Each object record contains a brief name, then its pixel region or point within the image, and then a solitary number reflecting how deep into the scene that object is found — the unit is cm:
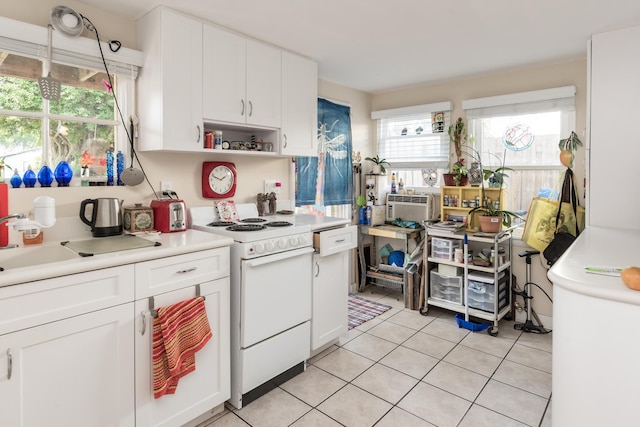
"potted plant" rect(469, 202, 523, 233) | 334
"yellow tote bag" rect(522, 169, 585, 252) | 305
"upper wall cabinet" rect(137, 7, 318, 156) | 223
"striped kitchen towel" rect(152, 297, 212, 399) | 178
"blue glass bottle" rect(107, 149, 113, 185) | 232
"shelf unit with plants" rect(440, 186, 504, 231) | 359
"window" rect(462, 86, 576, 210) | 333
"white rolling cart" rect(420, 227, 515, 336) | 328
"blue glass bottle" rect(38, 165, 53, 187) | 208
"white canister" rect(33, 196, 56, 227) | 169
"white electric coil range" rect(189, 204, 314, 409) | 220
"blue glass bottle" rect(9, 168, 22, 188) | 200
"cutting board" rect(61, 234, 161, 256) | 180
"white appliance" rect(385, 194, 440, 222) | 407
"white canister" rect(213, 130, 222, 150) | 259
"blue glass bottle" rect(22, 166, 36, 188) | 204
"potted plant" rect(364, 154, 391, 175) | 434
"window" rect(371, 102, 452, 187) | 400
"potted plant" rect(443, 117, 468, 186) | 372
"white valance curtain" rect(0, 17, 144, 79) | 192
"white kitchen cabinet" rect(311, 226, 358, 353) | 272
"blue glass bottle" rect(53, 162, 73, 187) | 213
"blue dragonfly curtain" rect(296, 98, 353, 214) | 370
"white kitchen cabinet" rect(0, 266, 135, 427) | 141
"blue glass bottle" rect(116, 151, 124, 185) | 236
